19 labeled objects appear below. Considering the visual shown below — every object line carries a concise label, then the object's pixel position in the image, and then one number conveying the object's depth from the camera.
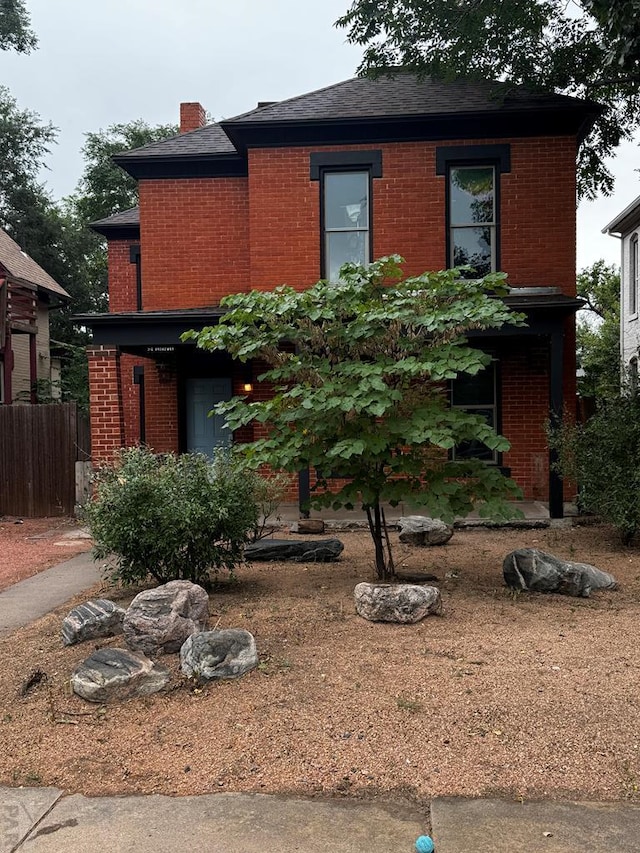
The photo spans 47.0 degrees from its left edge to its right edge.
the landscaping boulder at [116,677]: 4.24
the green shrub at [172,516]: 6.09
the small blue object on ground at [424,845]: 2.79
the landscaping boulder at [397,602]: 5.46
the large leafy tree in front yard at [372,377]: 5.82
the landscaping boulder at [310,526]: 10.23
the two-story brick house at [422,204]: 11.65
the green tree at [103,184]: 35.50
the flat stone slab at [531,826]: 2.83
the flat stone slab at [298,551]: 8.14
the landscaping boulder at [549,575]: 6.33
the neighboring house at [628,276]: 21.08
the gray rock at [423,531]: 8.98
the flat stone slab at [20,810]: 3.00
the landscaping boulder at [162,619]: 4.89
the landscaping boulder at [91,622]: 5.23
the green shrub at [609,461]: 8.40
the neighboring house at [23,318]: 18.95
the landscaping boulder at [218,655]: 4.44
